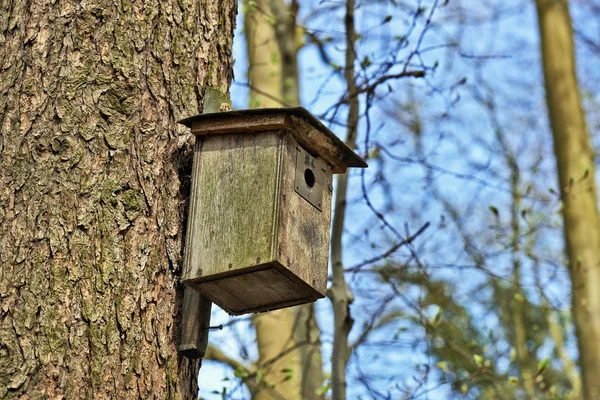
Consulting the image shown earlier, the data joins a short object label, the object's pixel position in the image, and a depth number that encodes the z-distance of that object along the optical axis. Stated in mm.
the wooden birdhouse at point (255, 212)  5109
